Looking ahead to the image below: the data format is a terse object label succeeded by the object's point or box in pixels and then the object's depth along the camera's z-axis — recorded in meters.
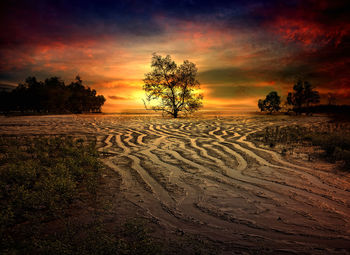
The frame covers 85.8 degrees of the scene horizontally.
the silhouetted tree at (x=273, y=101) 58.72
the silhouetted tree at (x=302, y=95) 50.56
